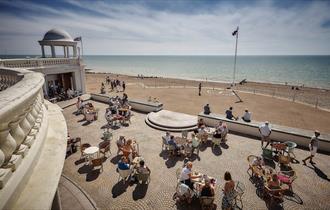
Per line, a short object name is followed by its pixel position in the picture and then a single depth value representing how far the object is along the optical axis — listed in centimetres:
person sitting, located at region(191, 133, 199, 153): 995
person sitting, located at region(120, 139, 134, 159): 912
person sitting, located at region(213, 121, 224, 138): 1077
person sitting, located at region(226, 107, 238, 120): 1343
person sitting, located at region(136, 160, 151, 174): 767
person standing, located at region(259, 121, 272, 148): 1062
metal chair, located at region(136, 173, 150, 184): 768
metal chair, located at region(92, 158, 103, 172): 848
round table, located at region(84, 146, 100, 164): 905
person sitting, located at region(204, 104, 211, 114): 1435
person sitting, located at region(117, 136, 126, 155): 977
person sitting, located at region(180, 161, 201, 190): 709
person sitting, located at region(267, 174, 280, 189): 694
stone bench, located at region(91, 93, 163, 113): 1680
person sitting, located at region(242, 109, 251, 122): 1297
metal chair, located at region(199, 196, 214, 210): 633
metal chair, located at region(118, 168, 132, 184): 772
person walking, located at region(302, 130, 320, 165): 892
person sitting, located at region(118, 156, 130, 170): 771
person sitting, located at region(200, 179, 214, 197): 643
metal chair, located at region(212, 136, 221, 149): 1061
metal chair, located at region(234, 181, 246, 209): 679
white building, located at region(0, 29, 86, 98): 1735
